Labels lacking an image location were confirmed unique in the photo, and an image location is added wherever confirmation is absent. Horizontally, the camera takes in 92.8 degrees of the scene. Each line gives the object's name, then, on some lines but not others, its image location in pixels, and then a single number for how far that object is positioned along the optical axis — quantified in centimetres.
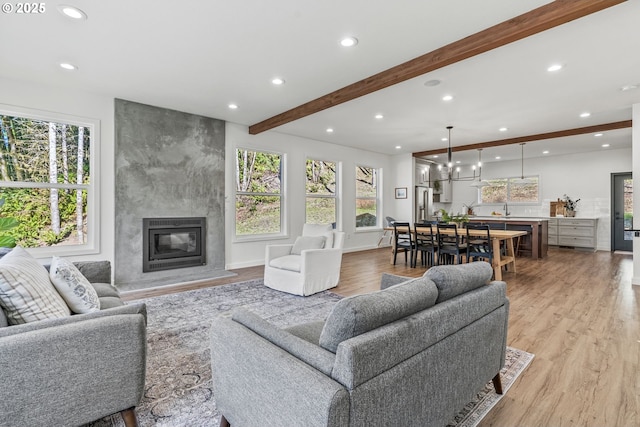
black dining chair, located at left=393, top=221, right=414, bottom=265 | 588
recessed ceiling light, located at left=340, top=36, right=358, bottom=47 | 275
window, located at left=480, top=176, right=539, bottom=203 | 892
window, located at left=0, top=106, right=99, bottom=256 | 379
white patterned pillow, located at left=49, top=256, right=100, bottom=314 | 178
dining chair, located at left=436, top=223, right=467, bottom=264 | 510
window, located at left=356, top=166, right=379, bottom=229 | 810
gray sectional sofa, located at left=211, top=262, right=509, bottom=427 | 97
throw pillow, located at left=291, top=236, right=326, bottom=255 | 440
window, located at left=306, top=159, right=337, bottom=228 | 695
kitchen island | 662
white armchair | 393
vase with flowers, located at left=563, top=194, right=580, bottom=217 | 819
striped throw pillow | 144
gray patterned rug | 168
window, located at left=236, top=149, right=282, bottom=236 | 583
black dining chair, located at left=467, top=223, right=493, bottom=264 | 478
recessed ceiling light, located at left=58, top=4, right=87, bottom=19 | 234
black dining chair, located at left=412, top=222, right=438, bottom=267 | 541
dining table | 477
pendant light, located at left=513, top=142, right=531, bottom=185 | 803
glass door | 751
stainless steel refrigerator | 870
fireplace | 470
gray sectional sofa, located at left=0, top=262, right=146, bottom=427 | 121
